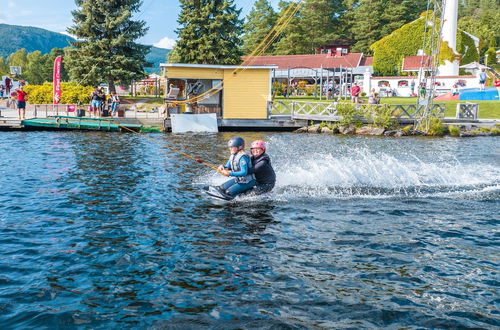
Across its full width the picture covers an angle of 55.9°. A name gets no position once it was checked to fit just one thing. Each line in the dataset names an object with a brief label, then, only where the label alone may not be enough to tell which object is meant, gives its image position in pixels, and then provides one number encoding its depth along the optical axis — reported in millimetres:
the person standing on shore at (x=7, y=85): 54162
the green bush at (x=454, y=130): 31750
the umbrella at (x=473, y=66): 57656
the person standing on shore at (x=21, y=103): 31656
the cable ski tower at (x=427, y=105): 31906
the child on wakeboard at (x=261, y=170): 12547
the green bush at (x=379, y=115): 32938
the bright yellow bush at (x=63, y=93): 43281
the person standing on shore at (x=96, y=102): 34781
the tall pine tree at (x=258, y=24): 85000
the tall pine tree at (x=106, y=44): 45219
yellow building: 35219
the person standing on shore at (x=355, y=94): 36750
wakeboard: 12281
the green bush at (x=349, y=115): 33781
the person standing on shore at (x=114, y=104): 35750
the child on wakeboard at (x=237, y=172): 12047
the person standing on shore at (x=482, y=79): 48156
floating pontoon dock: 30922
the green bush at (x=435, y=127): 32125
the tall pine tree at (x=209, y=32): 51656
